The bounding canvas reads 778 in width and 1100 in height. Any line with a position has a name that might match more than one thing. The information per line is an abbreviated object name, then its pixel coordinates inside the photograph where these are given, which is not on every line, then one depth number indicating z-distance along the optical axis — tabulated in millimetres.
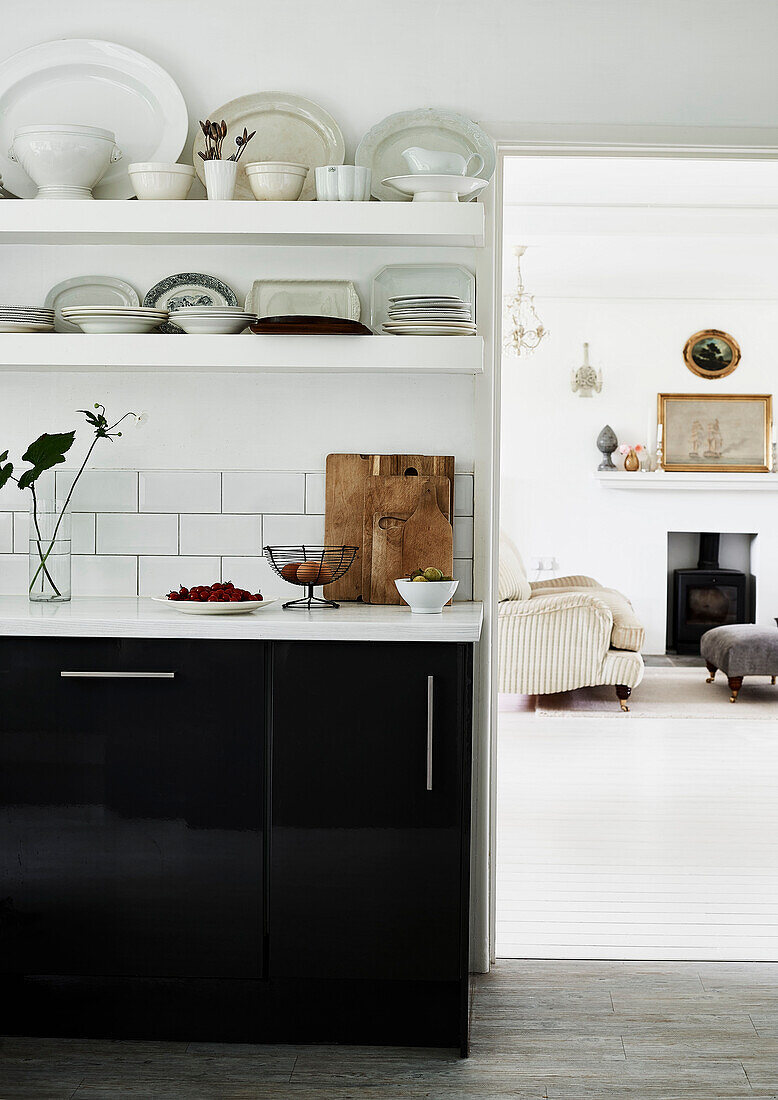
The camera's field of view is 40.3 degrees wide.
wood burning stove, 8523
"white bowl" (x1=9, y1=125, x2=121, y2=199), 2574
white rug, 6387
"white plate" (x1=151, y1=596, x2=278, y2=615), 2383
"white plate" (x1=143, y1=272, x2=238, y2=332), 2828
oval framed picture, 8555
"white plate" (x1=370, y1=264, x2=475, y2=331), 2818
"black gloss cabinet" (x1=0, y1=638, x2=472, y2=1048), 2338
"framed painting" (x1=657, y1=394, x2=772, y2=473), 8531
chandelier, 7152
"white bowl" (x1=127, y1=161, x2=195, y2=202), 2605
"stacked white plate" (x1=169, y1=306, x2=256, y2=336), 2605
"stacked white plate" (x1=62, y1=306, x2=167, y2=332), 2598
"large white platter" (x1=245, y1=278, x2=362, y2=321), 2812
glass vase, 2662
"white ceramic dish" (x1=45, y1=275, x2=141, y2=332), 2838
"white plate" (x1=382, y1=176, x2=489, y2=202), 2578
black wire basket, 2594
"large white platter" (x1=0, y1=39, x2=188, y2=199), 2760
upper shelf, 2586
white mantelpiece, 8398
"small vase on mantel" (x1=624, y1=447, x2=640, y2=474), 8445
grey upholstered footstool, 6703
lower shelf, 2607
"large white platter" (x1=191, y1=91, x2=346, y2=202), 2766
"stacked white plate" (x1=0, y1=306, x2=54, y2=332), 2637
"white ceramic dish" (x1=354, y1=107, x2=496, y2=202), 2744
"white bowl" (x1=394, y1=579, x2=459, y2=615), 2477
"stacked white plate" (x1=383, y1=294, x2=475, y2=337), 2611
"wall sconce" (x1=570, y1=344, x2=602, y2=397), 8555
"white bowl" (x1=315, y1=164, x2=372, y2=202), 2592
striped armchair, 6129
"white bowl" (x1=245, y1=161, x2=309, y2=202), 2596
